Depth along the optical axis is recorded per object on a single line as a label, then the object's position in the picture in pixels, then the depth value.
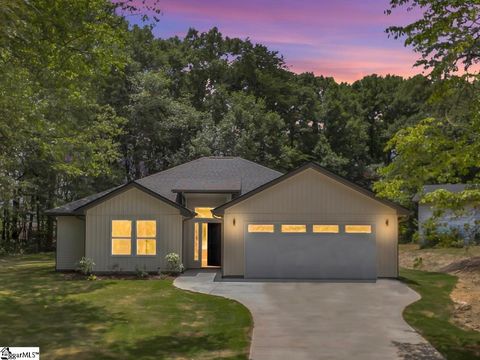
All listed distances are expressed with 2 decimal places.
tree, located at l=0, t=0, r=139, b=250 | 12.80
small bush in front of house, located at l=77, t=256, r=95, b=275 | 22.89
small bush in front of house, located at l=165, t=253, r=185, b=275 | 23.14
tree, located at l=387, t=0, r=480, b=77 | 9.71
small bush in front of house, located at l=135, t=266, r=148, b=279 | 22.83
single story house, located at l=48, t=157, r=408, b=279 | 22.62
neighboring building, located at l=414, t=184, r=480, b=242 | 35.59
